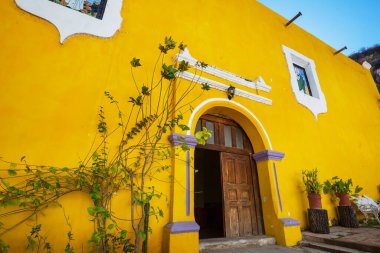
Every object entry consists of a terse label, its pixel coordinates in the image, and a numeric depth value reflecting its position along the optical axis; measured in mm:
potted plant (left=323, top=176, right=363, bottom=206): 4730
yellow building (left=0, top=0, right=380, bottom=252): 2580
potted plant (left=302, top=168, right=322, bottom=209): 4191
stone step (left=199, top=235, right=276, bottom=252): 3150
